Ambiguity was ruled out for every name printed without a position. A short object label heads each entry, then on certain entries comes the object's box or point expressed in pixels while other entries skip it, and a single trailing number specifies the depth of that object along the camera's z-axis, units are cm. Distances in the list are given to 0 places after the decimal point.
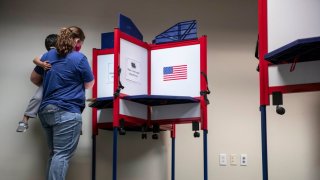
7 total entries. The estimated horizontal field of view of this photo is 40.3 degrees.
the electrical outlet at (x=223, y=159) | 387
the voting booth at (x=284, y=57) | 216
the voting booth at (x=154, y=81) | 302
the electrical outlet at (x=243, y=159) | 385
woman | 288
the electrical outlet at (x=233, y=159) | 385
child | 332
